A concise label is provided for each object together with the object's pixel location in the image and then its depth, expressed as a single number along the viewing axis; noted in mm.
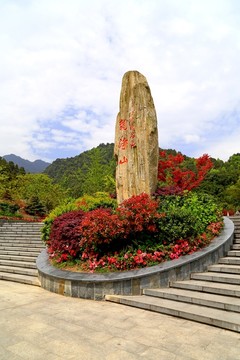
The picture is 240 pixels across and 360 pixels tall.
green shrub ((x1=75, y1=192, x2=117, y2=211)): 7895
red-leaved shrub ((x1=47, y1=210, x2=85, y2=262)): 5738
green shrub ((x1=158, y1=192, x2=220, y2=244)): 5367
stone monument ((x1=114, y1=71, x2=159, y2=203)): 7625
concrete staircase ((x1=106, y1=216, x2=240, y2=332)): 3520
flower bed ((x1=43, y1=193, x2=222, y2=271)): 5121
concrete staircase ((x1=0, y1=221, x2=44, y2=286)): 6485
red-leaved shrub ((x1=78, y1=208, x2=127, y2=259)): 5137
